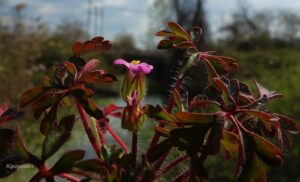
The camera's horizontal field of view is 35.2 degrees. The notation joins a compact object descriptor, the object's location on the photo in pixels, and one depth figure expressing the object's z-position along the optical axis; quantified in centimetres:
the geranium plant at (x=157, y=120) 9
